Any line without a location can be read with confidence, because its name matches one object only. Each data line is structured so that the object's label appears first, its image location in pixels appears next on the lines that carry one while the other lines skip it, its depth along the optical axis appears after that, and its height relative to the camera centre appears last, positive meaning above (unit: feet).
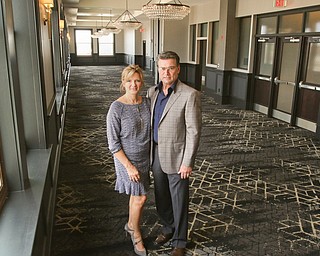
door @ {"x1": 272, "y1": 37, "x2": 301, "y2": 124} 26.18 -2.53
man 8.52 -2.14
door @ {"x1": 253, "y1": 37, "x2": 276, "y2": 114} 29.59 -2.36
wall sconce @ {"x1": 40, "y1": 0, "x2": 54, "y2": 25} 13.73 +1.69
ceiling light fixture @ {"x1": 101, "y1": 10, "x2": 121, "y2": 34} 62.59 +2.93
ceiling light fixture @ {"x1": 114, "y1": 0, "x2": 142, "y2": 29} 42.93 +2.77
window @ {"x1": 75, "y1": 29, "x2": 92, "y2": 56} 94.99 +1.01
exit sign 26.23 +3.41
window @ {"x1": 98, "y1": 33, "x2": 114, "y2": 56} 96.48 +0.22
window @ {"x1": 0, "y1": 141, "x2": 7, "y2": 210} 7.55 -3.21
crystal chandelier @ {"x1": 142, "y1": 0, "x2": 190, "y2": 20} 23.18 +2.49
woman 8.68 -2.27
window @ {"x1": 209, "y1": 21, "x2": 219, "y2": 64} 39.34 +0.45
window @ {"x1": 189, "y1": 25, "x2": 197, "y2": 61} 46.03 +0.62
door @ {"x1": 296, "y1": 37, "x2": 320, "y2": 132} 23.97 -2.84
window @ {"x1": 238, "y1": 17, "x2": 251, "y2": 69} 32.76 +0.50
